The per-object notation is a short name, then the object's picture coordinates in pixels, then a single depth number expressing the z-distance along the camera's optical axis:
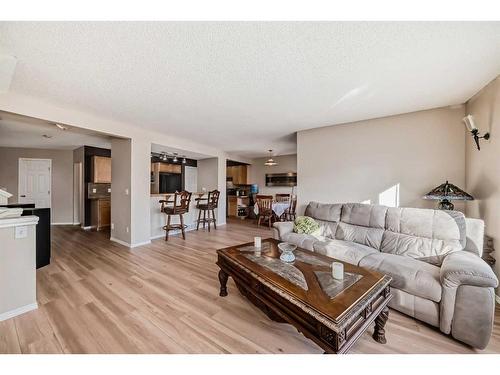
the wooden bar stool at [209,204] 5.10
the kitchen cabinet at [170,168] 6.26
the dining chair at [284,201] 5.46
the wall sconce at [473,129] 2.11
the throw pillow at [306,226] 2.88
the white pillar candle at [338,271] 1.44
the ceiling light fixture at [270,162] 5.97
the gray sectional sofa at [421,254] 1.41
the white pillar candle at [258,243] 2.16
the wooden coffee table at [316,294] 1.06
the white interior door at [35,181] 5.25
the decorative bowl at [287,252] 1.79
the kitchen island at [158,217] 4.35
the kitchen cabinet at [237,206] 7.41
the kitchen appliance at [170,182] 6.25
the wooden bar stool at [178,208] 4.12
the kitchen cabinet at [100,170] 5.21
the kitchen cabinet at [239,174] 7.65
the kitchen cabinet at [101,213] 5.07
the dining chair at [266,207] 5.49
